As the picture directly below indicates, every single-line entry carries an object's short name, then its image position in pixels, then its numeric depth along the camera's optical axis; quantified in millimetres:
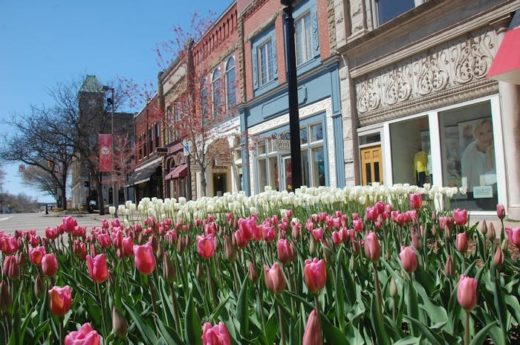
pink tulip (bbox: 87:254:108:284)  1825
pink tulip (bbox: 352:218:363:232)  3035
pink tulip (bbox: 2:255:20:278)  2312
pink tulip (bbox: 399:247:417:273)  1747
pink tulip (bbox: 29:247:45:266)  2551
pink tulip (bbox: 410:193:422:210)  3749
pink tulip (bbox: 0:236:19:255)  2959
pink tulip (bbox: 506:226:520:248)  2094
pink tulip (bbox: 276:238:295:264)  2031
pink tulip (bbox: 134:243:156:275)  1785
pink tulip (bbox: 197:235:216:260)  2111
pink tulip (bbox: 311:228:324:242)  2678
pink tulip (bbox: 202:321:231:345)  1016
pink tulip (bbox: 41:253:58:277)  2227
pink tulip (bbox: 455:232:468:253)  2232
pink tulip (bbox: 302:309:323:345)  1057
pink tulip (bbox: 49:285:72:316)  1544
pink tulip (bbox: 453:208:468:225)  2967
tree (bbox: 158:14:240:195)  16891
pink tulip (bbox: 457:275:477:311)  1349
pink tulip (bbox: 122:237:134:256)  2549
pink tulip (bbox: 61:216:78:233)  3834
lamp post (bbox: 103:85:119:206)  33594
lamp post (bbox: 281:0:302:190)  8102
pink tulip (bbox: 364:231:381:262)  1893
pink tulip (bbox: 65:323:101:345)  1090
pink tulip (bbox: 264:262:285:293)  1550
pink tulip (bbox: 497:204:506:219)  3282
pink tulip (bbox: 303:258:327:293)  1516
